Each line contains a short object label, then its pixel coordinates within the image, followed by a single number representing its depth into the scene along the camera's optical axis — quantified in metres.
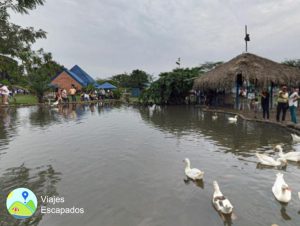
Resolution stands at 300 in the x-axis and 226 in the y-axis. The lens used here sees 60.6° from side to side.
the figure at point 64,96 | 30.70
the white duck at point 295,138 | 9.66
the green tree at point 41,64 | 5.18
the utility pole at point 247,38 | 24.66
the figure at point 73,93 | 32.41
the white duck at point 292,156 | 7.34
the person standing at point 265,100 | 14.07
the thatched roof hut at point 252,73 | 19.47
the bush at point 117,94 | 42.88
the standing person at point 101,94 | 40.41
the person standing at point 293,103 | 12.16
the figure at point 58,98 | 30.23
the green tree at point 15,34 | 4.89
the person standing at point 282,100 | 12.64
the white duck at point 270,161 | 7.07
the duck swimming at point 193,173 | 6.16
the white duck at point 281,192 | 5.01
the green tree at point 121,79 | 63.97
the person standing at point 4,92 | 23.72
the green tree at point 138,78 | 59.88
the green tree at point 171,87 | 29.50
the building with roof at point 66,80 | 47.75
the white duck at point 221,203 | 4.59
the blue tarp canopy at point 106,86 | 46.60
